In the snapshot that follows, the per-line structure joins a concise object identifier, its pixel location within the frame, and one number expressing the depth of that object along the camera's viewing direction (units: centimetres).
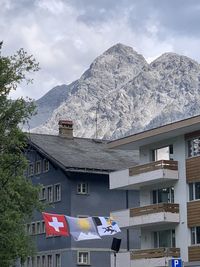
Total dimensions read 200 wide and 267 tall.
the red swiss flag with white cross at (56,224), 5184
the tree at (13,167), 3731
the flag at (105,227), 5381
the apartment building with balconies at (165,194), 5106
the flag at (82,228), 5306
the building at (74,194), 6675
